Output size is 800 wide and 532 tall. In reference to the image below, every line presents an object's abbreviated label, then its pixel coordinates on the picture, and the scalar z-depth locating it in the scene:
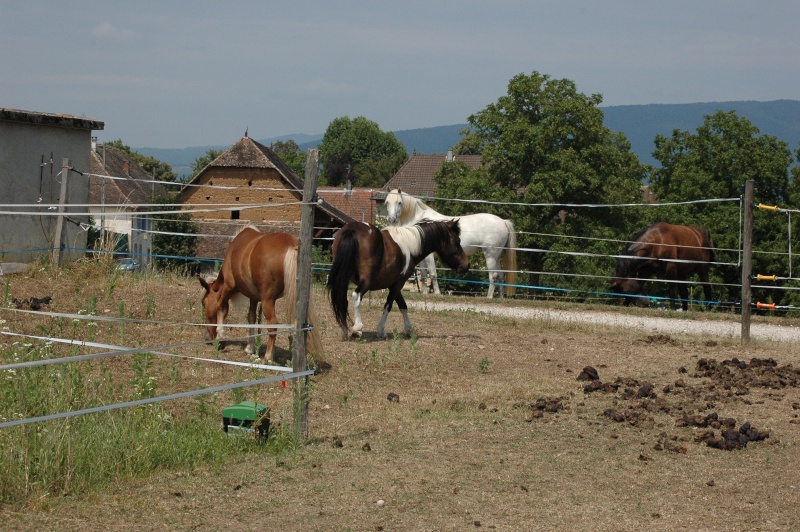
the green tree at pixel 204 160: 84.94
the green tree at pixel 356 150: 118.12
